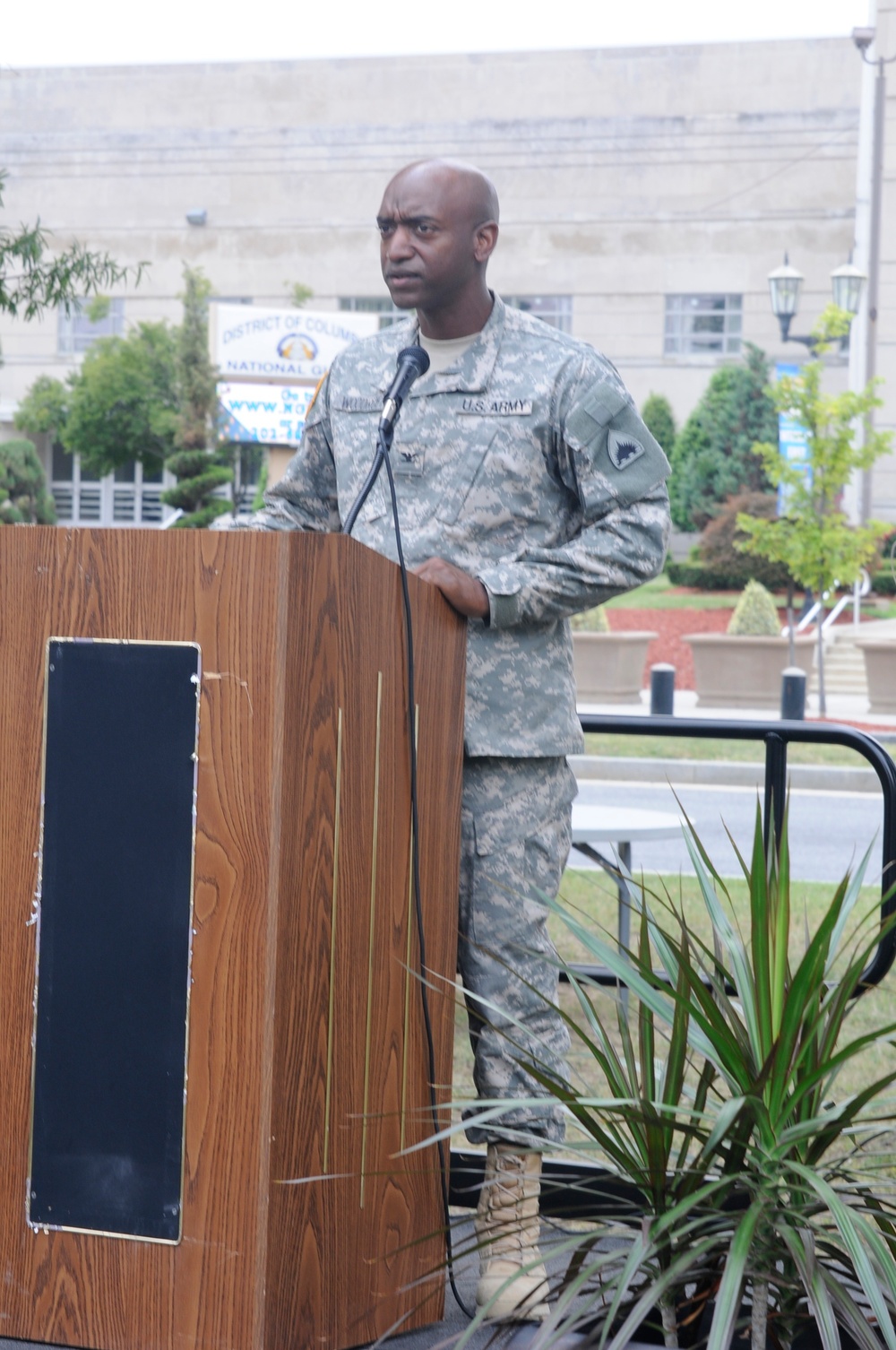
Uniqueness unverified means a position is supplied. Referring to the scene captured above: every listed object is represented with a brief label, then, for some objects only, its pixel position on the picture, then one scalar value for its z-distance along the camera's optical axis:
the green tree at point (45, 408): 42.59
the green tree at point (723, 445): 35.22
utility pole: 34.88
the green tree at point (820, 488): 19.80
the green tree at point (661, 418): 38.27
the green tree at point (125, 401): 40.12
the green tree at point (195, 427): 38.19
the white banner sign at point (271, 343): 35.09
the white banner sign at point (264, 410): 35.22
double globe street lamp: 22.34
